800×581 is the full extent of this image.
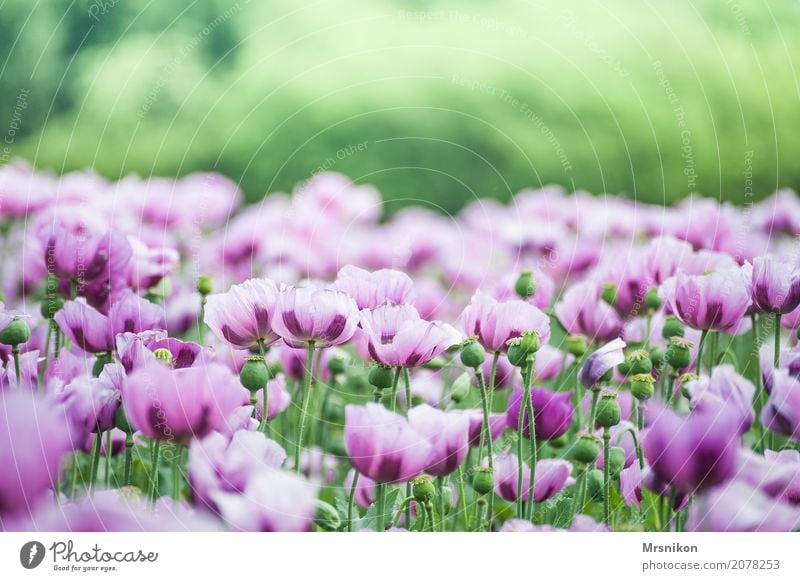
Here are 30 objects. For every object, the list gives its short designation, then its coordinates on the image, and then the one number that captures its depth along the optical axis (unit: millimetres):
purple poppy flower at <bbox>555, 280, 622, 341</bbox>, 3808
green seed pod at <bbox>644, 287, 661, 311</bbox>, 3814
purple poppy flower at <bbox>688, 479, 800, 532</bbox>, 3572
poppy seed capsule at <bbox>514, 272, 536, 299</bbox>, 3785
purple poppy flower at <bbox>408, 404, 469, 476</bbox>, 3535
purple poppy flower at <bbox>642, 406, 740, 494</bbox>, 3510
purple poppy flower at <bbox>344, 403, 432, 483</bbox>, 3486
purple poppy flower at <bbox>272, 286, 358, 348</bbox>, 3564
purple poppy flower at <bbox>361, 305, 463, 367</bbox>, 3552
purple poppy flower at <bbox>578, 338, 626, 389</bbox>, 3605
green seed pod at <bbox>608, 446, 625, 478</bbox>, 3629
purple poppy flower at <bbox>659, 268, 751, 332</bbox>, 3667
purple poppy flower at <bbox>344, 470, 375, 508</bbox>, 3646
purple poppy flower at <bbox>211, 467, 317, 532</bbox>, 3461
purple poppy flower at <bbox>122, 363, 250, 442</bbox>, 3482
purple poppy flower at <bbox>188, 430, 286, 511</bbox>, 3454
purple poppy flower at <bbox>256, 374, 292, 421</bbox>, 3689
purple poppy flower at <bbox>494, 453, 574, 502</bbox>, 3620
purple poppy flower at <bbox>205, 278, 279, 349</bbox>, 3581
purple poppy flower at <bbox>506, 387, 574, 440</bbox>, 3661
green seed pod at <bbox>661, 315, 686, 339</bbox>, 3739
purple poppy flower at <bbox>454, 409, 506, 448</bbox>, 3646
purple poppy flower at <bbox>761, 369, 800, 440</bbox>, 3594
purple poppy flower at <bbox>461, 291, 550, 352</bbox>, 3626
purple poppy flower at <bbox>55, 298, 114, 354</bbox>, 3648
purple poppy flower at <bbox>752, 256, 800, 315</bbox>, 3663
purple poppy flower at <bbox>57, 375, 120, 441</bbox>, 3541
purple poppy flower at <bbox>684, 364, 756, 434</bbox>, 3551
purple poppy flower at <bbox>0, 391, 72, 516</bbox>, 3493
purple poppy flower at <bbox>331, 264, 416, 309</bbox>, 3643
